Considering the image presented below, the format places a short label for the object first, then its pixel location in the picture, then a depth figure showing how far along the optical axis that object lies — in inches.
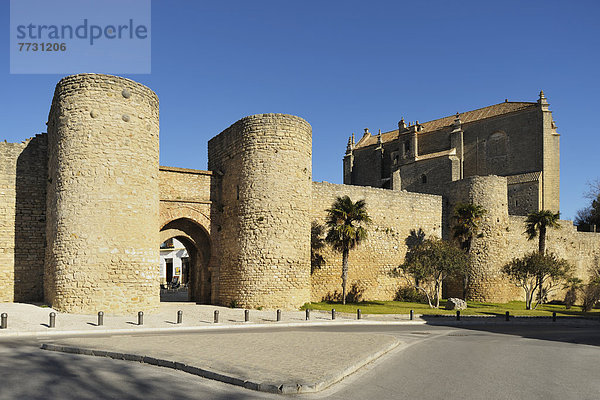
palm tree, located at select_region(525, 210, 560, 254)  1272.1
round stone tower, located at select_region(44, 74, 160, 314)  727.1
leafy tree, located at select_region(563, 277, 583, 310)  1310.0
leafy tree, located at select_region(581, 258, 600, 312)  1221.1
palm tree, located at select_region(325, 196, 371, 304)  988.6
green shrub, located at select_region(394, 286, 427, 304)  1185.4
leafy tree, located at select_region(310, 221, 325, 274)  1042.7
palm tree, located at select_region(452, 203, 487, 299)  1211.9
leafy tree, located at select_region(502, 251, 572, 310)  1146.7
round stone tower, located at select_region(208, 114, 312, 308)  887.1
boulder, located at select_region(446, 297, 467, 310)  1036.7
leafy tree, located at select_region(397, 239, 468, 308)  1067.9
